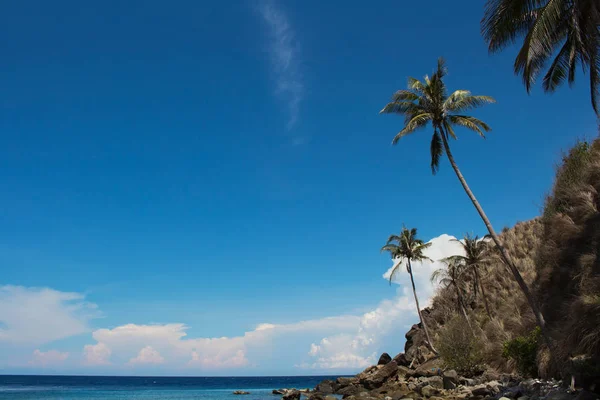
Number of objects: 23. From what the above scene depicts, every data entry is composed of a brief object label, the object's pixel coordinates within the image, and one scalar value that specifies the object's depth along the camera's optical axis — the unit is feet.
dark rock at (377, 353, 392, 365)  172.30
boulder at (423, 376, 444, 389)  94.24
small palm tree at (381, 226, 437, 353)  151.43
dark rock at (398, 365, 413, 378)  125.10
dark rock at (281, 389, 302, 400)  137.69
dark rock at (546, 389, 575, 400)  48.84
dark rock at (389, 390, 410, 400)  89.52
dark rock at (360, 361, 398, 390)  122.42
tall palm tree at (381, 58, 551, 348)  78.18
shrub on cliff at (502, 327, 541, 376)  73.67
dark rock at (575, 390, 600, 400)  45.32
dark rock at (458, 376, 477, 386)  86.58
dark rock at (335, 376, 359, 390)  145.88
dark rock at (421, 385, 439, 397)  85.08
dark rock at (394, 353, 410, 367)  158.64
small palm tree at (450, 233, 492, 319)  133.39
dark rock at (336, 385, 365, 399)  122.29
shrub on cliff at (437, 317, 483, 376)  102.37
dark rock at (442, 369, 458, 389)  88.28
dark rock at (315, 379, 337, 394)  152.56
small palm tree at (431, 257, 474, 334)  137.52
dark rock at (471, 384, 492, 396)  70.44
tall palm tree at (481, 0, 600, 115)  51.03
